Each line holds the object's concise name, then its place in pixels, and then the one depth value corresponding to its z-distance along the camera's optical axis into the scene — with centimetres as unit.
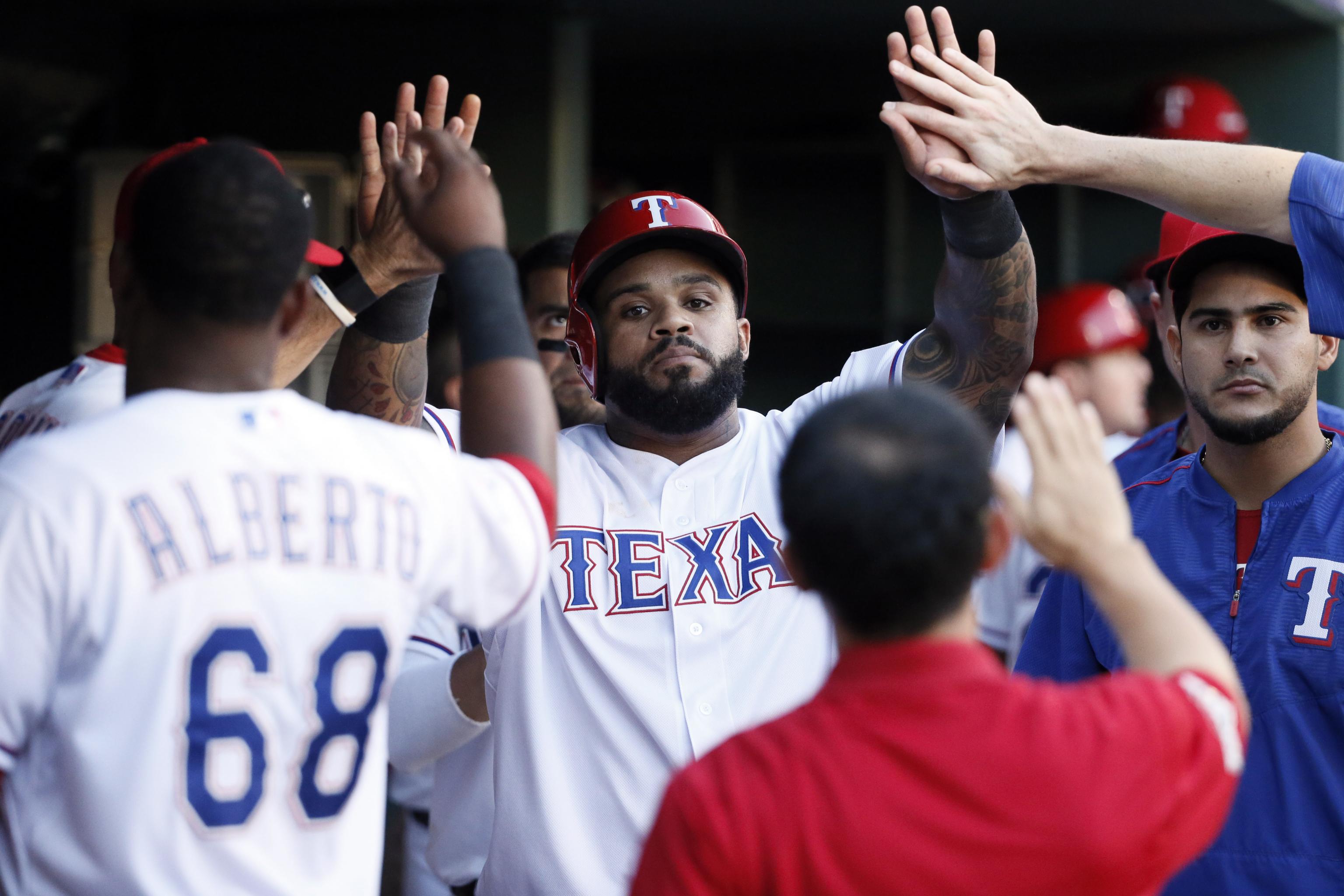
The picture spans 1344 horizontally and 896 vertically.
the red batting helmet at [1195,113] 1284
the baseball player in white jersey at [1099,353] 1259
